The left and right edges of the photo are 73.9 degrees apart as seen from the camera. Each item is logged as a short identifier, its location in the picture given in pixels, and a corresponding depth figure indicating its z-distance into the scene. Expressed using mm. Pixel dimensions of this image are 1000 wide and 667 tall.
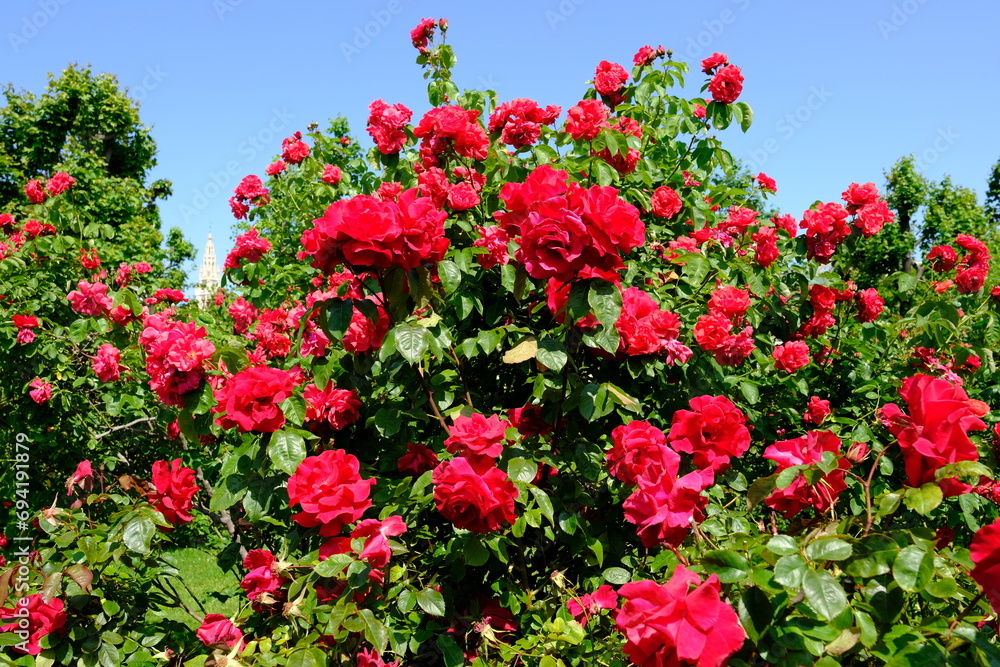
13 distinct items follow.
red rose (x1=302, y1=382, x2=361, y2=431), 1925
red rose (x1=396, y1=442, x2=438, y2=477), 1862
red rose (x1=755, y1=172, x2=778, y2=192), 3312
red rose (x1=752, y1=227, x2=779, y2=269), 2613
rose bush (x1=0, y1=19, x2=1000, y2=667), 1101
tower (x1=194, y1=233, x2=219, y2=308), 51609
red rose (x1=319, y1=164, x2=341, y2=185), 3699
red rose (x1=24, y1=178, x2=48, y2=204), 4418
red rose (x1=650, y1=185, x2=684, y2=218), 2498
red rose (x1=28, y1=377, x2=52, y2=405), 3604
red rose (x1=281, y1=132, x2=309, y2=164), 3947
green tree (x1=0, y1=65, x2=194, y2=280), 14758
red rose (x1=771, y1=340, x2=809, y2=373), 2781
